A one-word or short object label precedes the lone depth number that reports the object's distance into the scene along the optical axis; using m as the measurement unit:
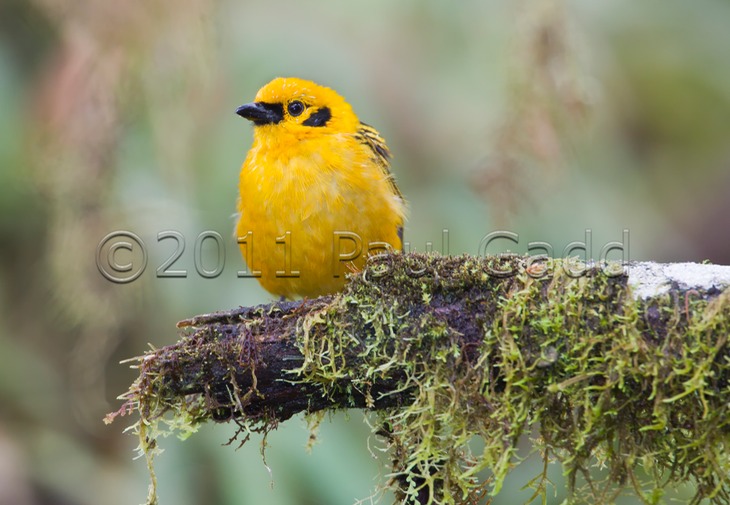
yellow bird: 6.52
